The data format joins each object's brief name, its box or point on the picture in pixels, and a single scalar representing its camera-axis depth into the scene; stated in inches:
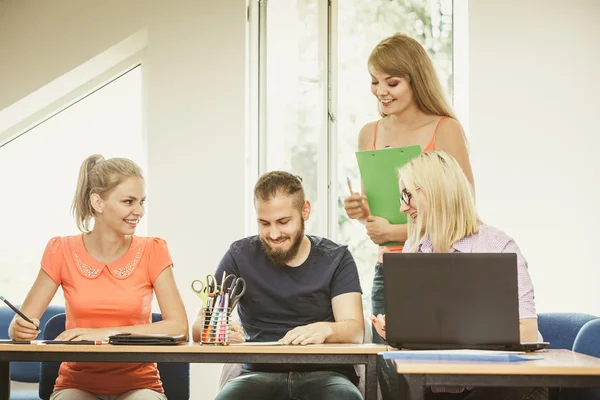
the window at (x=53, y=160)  197.6
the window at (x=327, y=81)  191.2
